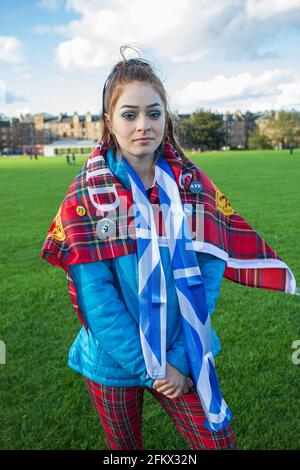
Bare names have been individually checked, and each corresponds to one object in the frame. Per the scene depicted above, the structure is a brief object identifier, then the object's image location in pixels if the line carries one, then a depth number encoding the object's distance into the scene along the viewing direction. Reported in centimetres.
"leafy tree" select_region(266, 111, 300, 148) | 9712
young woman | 196
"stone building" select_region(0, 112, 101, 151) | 12506
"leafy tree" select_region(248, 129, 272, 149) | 9981
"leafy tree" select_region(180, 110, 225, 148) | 9609
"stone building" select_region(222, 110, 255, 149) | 12531
